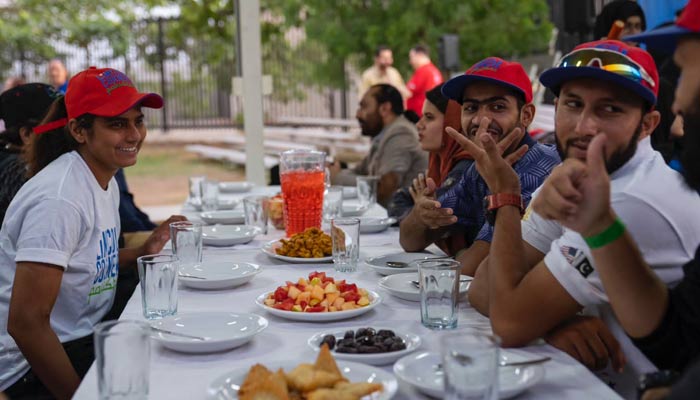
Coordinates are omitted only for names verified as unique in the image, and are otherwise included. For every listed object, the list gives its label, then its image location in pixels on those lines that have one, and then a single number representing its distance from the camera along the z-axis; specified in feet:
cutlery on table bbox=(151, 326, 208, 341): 5.46
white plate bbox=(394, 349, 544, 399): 4.45
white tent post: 17.37
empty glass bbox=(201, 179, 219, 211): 12.57
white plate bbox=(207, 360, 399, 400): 4.41
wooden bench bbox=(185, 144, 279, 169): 39.17
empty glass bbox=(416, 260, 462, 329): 5.77
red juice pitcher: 9.94
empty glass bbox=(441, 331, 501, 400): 3.96
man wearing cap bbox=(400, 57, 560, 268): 8.34
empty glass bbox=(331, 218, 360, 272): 7.89
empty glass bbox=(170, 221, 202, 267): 7.95
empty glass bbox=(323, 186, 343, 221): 11.16
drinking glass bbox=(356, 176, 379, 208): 12.20
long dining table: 4.69
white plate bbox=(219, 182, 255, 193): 15.02
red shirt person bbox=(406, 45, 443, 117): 27.94
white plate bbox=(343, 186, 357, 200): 13.93
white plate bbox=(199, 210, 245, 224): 11.30
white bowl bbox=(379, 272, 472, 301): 6.62
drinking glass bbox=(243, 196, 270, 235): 10.56
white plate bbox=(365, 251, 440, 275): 7.72
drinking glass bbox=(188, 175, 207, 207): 12.89
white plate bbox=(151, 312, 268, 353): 5.26
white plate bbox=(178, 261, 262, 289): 7.18
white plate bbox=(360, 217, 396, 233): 10.41
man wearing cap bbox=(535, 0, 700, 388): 4.57
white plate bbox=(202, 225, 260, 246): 9.61
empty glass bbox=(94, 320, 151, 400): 4.31
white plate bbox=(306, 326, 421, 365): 5.01
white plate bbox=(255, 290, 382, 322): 6.00
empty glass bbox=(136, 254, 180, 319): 6.23
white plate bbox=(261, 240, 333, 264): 8.39
